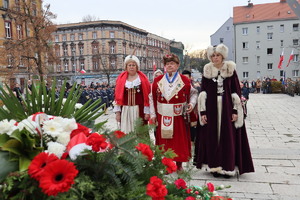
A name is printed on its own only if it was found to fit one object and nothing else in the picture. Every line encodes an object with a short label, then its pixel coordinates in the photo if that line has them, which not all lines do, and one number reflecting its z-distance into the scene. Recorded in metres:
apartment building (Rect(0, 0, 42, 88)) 28.85
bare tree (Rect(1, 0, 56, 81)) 15.41
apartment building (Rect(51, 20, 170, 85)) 53.06
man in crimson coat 4.18
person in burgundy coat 3.99
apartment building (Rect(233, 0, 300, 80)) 47.38
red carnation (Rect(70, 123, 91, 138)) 1.35
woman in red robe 4.46
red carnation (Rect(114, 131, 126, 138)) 1.45
